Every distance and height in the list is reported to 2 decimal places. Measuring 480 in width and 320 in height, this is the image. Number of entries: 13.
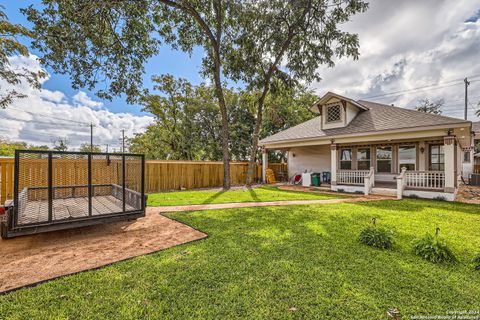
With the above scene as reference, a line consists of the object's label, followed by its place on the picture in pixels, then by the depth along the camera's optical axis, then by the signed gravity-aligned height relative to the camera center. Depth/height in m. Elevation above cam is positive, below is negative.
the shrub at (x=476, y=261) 3.09 -1.48
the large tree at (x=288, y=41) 11.43 +7.17
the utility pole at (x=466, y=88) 27.13 +9.66
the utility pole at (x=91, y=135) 42.17 +5.41
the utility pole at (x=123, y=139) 44.12 +4.73
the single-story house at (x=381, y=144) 9.03 +1.05
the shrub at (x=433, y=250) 3.29 -1.43
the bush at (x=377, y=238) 3.83 -1.42
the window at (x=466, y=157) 17.33 +0.43
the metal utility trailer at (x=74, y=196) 3.62 -0.88
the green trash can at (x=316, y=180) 13.78 -1.19
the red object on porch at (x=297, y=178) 15.67 -1.21
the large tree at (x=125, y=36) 7.87 +5.60
